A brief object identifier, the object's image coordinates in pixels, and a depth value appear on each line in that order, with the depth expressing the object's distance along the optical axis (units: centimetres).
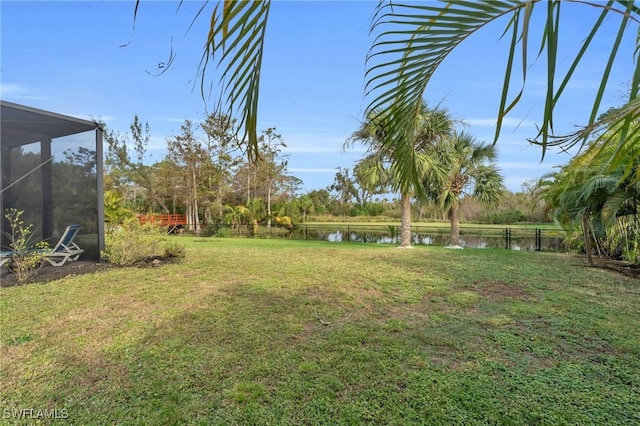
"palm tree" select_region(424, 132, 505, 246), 1051
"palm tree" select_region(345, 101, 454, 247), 992
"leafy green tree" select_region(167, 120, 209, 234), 1958
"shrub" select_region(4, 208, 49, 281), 494
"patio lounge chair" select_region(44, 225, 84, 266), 571
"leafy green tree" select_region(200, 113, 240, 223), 1997
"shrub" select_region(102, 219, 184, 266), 620
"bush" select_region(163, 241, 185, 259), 714
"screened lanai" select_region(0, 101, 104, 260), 606
